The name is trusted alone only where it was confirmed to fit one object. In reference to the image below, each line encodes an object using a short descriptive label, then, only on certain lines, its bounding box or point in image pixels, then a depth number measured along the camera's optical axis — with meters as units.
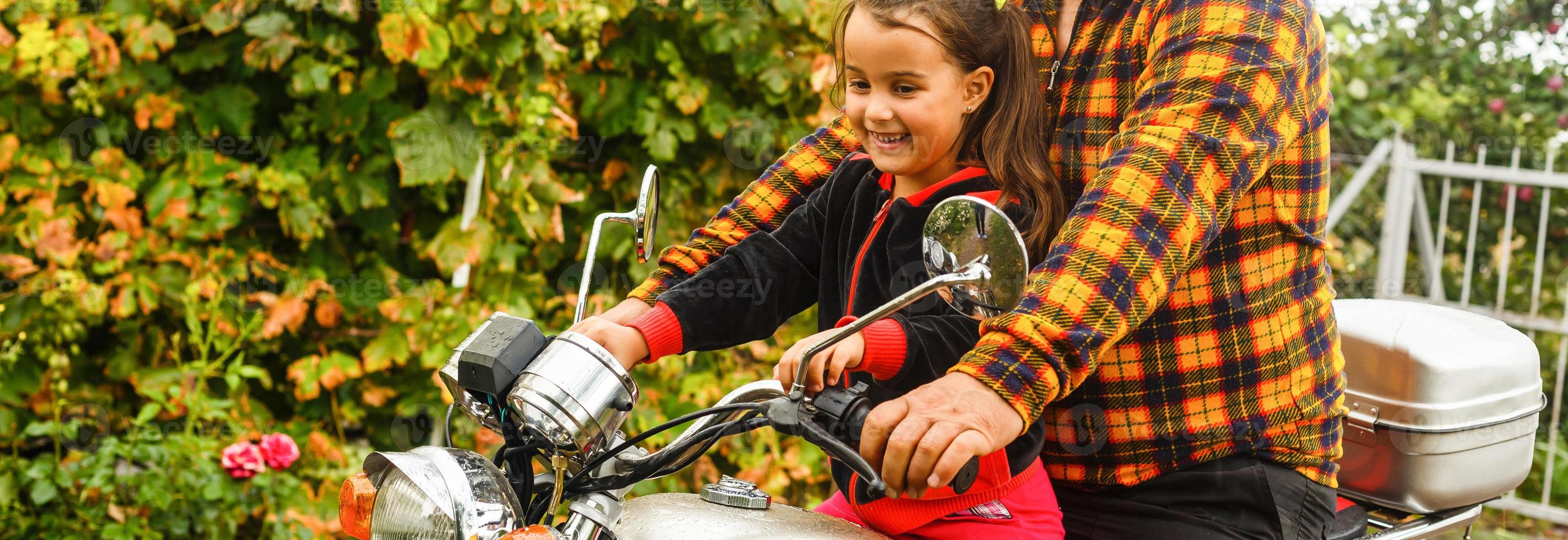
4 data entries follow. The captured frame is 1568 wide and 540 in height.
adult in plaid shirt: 1.38
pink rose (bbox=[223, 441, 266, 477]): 3.29
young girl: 1.53
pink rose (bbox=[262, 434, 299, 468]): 3.36
